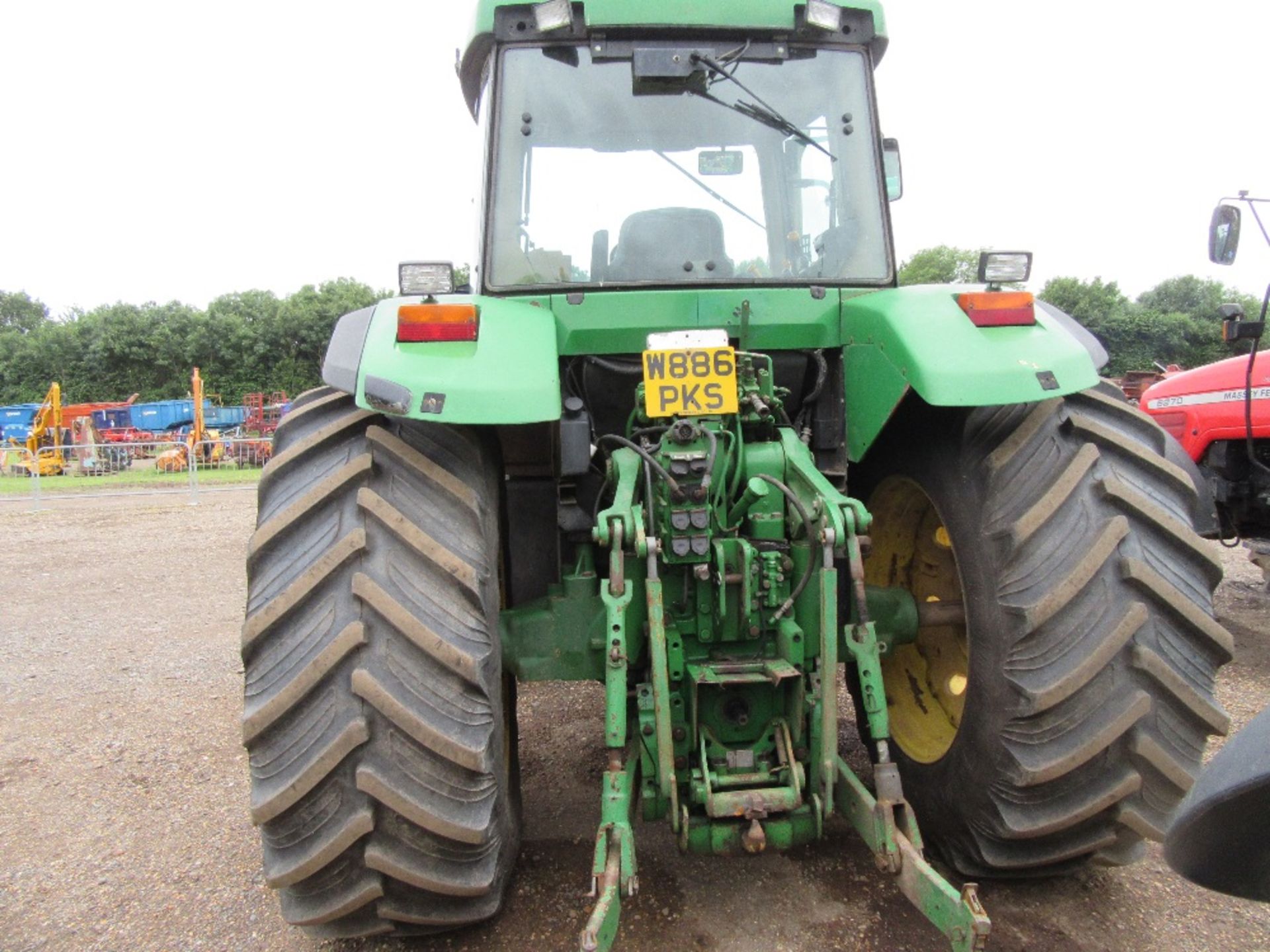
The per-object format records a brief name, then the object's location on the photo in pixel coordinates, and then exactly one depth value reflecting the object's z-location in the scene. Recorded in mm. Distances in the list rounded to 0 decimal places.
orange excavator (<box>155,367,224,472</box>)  21203
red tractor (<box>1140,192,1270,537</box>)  4934
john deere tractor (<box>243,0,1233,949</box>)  1891
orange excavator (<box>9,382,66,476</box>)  21703
